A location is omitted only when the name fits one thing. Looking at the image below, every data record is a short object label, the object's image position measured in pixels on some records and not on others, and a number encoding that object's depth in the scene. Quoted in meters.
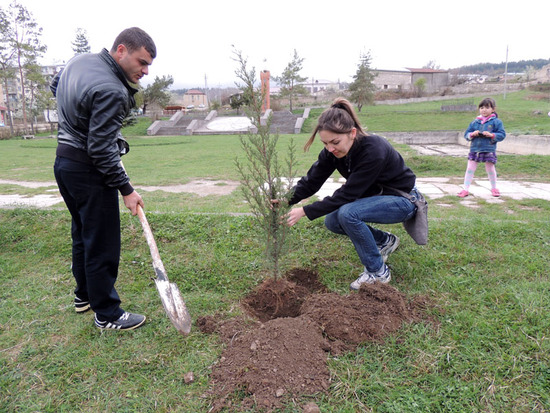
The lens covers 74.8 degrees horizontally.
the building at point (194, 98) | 102.12
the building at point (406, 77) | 67.19
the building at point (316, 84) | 95.33
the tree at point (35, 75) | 33.12
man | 2.34
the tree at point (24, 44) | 34.16
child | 6.30
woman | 2.88
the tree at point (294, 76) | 37.59
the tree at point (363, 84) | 35.81
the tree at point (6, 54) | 33.62
